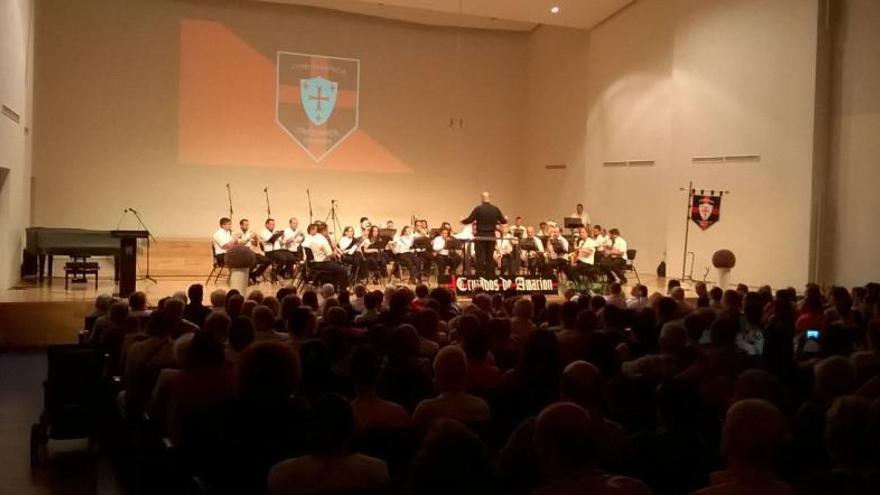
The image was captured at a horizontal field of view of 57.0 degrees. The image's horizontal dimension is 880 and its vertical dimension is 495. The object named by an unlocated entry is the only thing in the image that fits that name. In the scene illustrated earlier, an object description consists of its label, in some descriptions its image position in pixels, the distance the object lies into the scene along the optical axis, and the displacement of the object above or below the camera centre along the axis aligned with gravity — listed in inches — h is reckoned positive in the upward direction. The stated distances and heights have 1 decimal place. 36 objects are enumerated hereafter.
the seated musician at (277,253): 530.3 -15.2
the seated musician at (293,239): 556.7 -6.1
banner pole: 605.0 +15.8
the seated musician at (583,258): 565.9 -12.9
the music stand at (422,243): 564.7 -5.9
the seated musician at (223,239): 536.6 -7.5
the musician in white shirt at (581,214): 668.7 +21.4
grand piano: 422.6 -13.3
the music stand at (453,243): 564.6 -5.3
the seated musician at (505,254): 574.9 -12.0
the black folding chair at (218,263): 525.3 -23.3
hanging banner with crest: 589.6 +25.8
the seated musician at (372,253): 562.6 -14.3
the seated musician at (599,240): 572.6 +0.4
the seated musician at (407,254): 582.2 -14.4
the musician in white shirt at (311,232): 549.3 -0.8
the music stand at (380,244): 557.6 -7.5
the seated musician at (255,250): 538.0 -14.8
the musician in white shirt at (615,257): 559.8 -11.2
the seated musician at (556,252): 568.1 -9.2
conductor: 514.6 +4.4
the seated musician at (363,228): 581.5 +3.3
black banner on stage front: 460.4 -27.2
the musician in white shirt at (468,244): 535.3 -5.3
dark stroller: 218.4 -46.9
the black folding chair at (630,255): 581.2 -10.0
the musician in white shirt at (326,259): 505.4 -18.9
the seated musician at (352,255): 556.7 -15.6
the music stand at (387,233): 581.0 +0.1
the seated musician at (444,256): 585.6 -15.1
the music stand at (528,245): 564.4 -4.8
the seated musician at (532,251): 565.6 -9.3
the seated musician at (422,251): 578.8 -11.9
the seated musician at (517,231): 585.3 +4.9
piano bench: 478.3 -27.1
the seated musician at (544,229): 604.8 +7.3
